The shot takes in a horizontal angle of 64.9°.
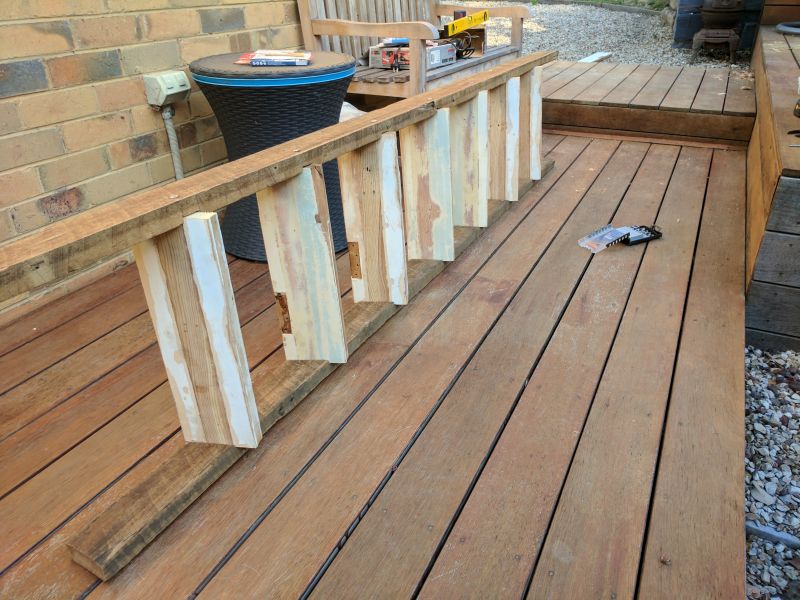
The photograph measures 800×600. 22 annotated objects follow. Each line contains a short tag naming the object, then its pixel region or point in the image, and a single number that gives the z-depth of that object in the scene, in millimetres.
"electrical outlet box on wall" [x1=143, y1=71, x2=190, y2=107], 2305
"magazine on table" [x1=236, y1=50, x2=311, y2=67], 2146
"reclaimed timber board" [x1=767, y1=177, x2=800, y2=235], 1824
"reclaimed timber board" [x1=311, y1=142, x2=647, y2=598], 1126
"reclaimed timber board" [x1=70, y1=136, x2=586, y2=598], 1135
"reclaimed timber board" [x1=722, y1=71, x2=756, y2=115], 3430
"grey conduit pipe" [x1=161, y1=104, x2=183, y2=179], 2393
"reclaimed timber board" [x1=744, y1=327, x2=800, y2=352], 2010
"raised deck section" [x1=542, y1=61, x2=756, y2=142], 3475
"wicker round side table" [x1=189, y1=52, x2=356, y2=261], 2047
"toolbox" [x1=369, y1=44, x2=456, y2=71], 3285
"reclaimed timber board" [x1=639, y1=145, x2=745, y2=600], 1099
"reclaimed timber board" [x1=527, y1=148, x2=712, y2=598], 1109
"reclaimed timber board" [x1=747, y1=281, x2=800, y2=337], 1933
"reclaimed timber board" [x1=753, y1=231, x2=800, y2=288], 1873
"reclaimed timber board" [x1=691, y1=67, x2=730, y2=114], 3493
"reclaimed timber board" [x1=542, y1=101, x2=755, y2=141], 3445
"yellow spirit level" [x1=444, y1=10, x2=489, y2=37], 3371
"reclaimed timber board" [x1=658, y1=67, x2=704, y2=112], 3574
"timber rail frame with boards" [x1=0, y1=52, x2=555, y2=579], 1087
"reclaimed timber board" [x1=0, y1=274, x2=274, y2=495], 1418
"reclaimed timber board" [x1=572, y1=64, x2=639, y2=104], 3766
